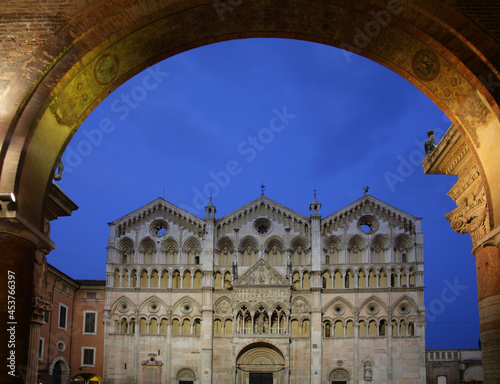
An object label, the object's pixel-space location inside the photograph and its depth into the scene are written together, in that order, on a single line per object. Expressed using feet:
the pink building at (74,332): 140.77
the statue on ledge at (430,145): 52.90
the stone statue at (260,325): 149.79
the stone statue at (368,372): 145.18
